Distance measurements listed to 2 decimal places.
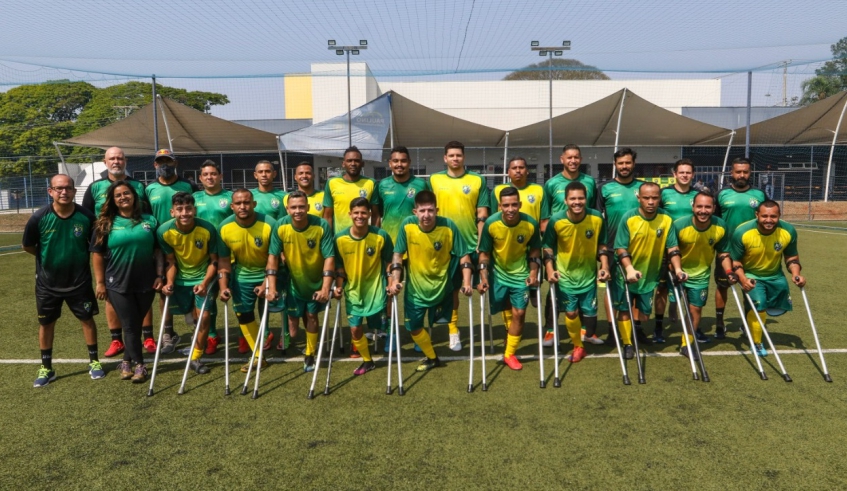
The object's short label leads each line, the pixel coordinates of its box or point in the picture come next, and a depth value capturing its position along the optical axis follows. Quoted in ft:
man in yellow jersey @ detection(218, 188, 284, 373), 16.93
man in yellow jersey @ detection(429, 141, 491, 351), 19.21
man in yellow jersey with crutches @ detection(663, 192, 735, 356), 17.70
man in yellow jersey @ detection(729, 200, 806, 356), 17.33
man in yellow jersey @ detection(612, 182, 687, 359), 17.29
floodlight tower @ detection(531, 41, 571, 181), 60.23
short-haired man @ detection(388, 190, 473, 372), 16.40
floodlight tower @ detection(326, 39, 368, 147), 53.01
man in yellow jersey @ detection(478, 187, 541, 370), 16.89
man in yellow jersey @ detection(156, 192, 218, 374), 16.55
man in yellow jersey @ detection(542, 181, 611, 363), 17.06
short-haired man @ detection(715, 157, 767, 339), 19.34
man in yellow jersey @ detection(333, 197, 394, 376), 16.37
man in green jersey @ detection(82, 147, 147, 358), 18.65
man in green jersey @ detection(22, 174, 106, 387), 16.01
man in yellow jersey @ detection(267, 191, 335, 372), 16.15
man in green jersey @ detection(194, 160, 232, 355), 18.90
